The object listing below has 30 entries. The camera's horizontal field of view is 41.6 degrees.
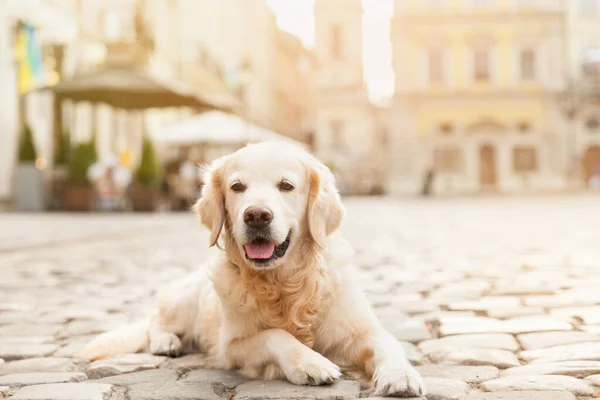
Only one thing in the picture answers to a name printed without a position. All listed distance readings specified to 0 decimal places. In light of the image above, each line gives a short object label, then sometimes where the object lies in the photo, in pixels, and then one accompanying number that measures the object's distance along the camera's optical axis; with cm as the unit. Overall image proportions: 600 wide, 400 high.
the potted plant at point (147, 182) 1828
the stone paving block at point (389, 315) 440
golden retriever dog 313
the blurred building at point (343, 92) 4731
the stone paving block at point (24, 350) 368
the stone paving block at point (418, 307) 474
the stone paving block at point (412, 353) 344
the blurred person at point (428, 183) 3922
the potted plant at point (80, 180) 1780
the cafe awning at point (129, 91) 1608
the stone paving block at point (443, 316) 439
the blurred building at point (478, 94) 4203
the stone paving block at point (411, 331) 395
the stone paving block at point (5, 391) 293
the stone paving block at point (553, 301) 473
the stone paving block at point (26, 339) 399
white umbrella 1942
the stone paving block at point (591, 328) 384
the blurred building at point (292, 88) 5100
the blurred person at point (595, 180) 4241
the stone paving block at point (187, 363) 343
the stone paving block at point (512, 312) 444
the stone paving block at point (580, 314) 414
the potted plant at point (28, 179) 1758
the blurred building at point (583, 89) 4212
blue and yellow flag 1985
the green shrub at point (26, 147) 1767
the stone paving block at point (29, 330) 422
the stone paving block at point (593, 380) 286
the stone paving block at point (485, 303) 475
